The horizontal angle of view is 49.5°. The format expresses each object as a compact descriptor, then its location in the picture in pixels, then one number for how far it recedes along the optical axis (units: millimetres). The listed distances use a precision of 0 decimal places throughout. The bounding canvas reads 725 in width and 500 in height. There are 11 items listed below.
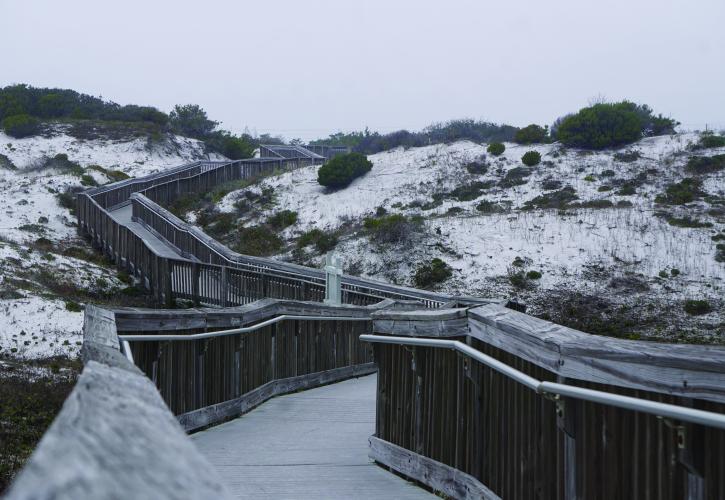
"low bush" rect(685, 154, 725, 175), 36000
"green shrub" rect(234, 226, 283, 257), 36025
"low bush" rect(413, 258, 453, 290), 28719
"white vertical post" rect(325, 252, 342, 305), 15391
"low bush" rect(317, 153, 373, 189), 43844
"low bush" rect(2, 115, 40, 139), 58375
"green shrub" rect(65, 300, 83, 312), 18641
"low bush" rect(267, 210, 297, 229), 39281
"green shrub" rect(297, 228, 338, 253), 33719
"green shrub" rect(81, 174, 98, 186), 45394
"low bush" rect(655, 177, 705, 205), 32531
